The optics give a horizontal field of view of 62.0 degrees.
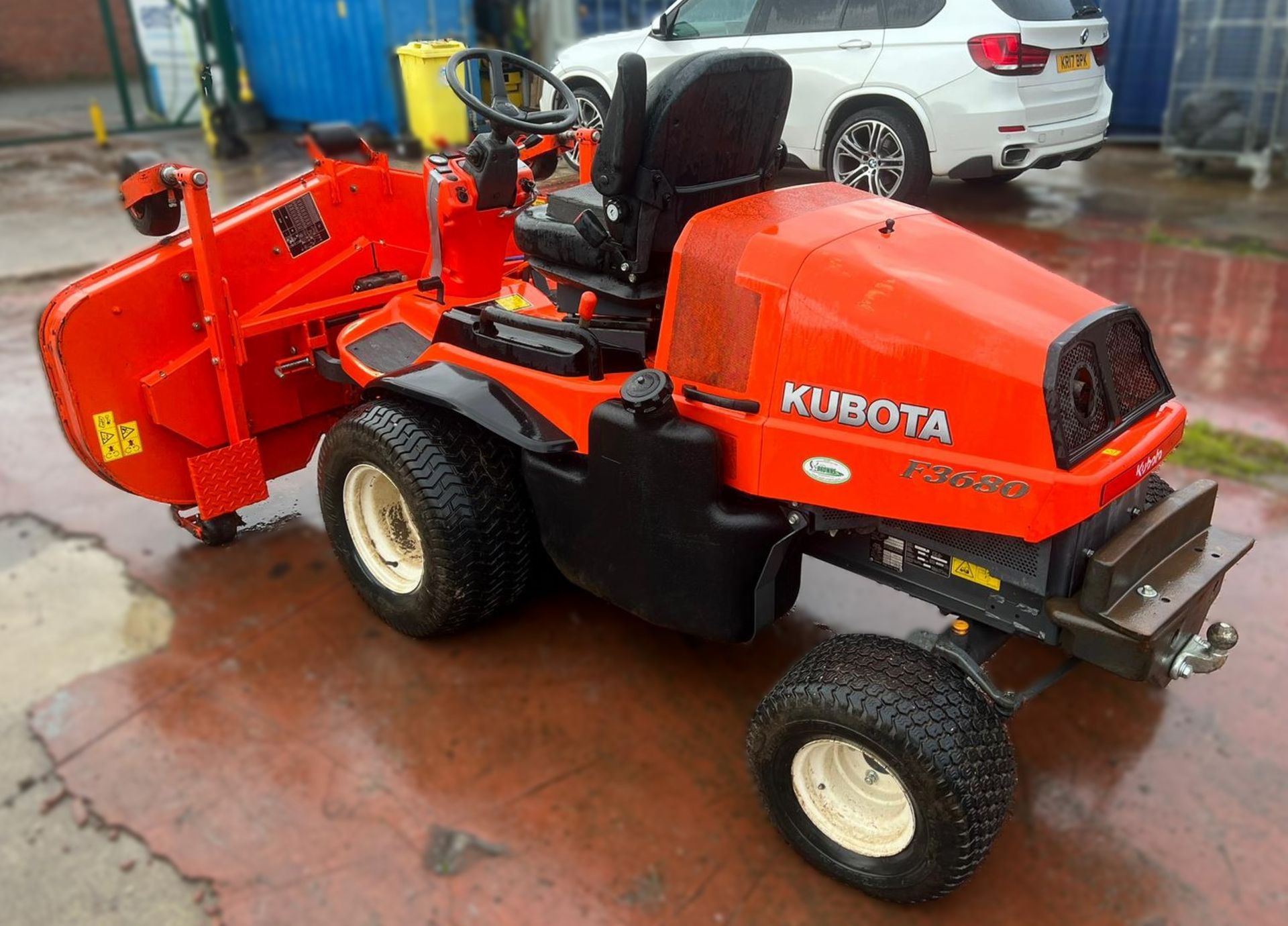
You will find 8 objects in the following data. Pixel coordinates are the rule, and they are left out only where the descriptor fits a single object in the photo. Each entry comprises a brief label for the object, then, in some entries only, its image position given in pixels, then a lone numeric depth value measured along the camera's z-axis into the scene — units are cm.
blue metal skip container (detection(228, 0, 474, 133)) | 1141
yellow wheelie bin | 362
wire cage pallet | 916
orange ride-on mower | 227
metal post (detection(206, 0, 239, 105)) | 1235
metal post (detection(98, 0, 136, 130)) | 1229
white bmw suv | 640
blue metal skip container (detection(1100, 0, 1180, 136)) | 1095
